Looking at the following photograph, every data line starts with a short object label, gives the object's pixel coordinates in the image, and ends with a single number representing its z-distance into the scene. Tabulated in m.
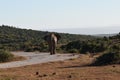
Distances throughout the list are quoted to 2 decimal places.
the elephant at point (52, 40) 43.25
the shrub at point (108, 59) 27.39
